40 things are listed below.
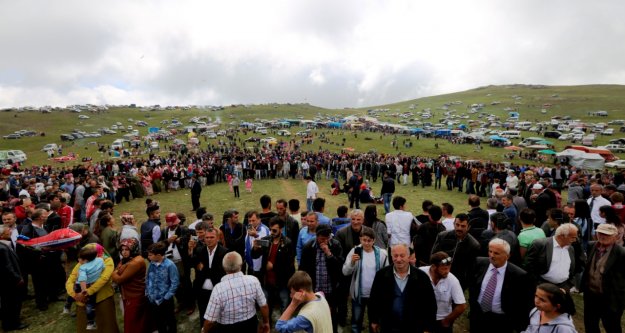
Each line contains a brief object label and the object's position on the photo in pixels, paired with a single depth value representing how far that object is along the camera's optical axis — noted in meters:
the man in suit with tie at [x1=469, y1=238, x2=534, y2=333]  3.61
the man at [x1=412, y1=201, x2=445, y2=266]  5.22
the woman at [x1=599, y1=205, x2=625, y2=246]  5.38
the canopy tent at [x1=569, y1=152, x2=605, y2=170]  34.06
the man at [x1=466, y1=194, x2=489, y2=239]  5.71
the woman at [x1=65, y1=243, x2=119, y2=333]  4.38
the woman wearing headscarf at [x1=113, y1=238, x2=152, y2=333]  4.38
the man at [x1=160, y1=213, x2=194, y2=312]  5.48
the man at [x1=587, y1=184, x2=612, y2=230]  7.59
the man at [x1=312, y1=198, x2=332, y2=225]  6.32
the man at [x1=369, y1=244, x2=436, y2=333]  3.40
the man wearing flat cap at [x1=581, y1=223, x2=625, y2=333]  4.08
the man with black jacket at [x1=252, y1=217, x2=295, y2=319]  4.79
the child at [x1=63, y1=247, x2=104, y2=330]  4.28
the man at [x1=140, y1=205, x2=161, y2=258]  5.98
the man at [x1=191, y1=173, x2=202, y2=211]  13.53
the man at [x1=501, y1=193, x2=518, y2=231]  6.91
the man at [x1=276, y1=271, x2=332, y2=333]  2.78
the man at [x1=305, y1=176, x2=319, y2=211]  12.35
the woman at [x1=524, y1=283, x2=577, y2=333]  2.74
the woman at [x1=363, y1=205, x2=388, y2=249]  5.33
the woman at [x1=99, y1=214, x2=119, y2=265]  6.13
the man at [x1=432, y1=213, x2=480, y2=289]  4.55
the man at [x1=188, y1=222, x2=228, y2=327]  4.53
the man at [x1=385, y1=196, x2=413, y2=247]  5.86
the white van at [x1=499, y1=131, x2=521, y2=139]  54.72
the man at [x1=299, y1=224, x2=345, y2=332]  4.48
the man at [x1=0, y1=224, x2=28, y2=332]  5.00
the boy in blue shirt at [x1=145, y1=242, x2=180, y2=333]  4.36
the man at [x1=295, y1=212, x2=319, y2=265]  5.01
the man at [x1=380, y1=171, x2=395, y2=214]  12.56
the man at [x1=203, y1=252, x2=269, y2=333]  3.45
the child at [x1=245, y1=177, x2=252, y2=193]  18.75
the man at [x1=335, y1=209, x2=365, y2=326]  4.92
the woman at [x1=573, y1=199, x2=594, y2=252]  6.45
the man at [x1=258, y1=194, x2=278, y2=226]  6.25
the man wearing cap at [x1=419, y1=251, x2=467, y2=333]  3.55
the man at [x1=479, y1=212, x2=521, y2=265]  4.80
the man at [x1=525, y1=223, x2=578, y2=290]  4.27
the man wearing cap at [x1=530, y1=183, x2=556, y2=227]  7.64
